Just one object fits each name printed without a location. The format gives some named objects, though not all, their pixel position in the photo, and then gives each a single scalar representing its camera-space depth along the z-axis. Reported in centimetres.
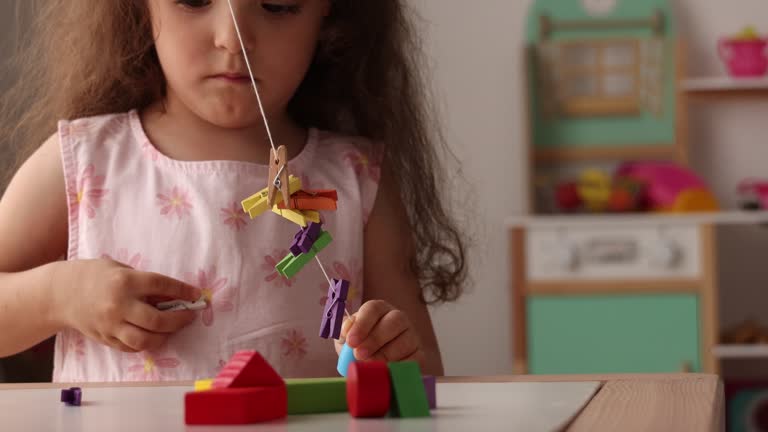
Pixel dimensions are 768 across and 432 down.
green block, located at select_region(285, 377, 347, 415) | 88
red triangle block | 86
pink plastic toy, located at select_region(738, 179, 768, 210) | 412
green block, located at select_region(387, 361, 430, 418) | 86
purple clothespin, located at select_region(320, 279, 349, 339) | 101
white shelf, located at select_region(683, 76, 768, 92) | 427
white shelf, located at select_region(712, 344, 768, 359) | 390
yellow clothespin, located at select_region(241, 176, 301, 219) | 100
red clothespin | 99
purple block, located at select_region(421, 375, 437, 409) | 89
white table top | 84
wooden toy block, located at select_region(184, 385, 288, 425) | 84
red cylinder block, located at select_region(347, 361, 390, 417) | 86
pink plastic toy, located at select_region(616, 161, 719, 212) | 399
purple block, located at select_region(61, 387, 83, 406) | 94
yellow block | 89
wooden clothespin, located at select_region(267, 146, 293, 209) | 99
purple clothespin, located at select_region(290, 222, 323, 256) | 99
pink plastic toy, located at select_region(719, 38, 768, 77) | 423
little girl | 130
